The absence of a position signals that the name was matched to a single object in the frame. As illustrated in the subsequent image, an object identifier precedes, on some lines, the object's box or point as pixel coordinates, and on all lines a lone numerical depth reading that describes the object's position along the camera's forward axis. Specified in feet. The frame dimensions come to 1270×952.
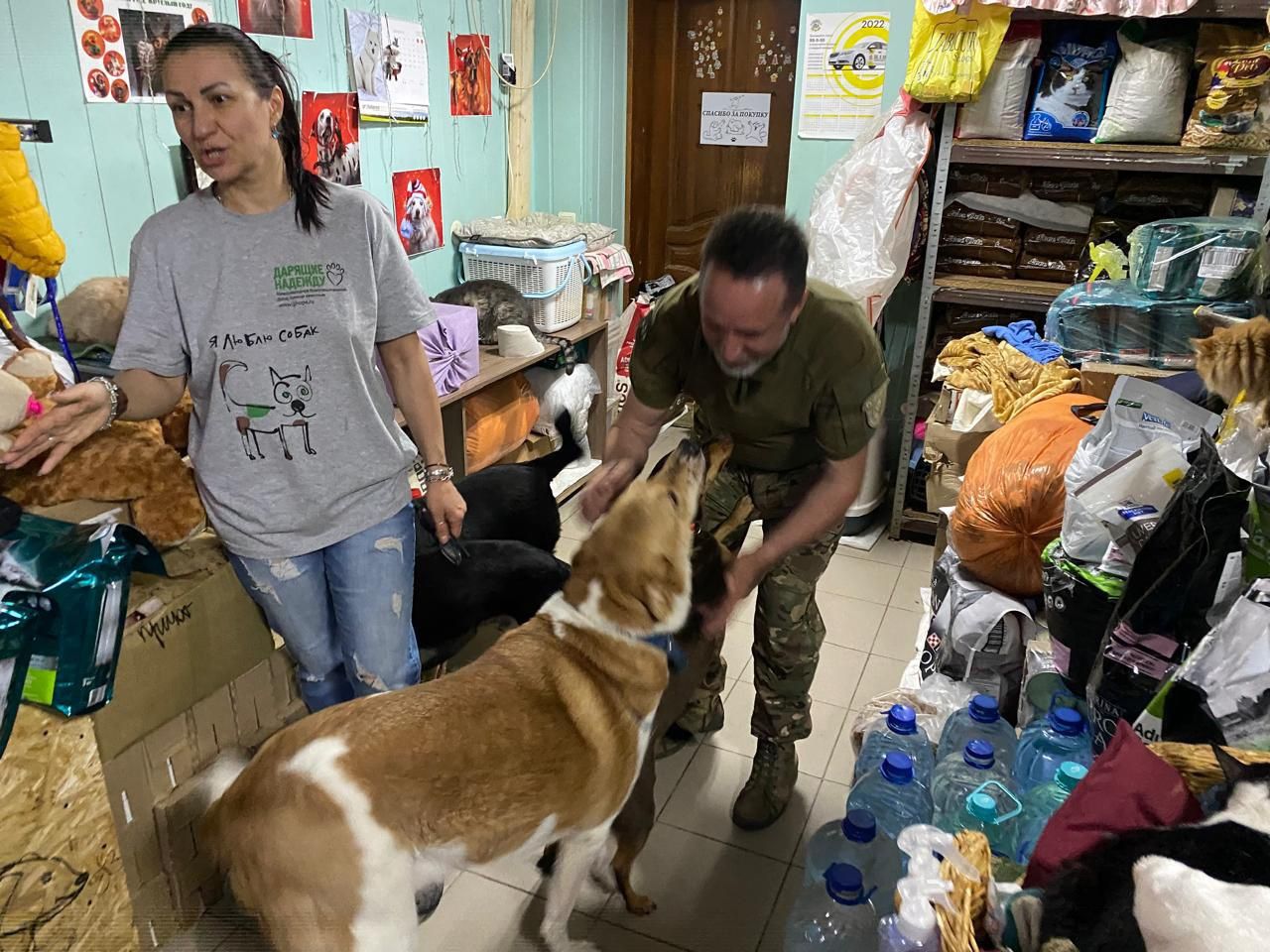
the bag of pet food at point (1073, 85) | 9.46
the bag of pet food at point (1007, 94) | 9.42
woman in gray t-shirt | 4.59
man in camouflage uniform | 4.76
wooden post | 11.93
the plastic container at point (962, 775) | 5.16
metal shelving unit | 8.78
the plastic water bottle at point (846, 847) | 4.63
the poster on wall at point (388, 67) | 9.21
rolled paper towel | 10.57
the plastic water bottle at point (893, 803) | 5.60
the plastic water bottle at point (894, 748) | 5.97
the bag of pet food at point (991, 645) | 7.14
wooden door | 13.10
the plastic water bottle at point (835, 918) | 4.25
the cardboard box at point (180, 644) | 5.09
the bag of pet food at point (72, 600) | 4.48
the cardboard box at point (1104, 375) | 8.65
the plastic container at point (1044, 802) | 4.77
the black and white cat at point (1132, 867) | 2.60
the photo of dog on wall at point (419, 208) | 10.28
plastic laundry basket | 11.03
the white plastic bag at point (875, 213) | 9.91
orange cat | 5.26
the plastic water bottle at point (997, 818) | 4.60
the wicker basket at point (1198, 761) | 3.42
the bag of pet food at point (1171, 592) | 4.89
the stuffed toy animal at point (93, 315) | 6.56
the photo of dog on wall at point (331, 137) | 8.70
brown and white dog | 4.11
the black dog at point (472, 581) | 7.21
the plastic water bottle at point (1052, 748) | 5.36
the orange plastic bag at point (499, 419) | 10.55
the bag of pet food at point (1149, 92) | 8.93
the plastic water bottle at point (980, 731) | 5.75
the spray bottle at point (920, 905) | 3.03
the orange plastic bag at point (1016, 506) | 7.30
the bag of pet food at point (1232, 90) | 8.45
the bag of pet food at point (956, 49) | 9.07
